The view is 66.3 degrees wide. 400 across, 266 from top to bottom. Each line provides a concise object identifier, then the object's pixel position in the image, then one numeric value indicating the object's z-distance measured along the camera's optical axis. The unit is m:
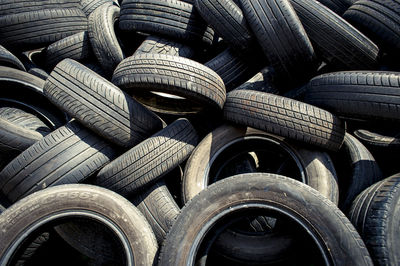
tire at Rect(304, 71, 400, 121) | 2.63
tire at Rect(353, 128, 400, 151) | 3.05
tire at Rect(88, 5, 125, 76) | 3.69
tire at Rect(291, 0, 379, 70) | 3.23
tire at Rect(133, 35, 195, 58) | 3.71
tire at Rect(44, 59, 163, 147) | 2.92
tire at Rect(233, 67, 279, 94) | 3.47
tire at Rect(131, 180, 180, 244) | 2.87
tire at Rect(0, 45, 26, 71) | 3.54
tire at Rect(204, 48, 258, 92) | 3.64
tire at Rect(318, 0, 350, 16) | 3.93
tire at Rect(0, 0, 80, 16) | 3.97
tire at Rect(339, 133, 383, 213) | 2.82
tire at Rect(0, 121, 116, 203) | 2.81
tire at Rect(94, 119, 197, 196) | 2.87
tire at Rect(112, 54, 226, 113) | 2.92
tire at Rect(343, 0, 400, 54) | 3.21
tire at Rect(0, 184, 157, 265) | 2.36
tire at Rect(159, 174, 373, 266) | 2.12
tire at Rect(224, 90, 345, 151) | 2.80
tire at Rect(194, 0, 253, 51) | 3.47
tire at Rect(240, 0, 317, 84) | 3.25
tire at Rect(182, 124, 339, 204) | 2.82
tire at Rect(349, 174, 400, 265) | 2.14
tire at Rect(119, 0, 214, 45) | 3.71
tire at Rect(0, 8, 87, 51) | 3.87
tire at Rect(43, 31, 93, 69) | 3.96
